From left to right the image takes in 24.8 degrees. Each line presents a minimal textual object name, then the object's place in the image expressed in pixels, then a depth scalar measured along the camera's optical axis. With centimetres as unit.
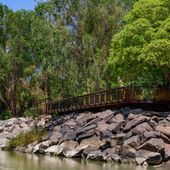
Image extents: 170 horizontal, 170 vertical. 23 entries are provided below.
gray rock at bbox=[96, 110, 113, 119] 2347
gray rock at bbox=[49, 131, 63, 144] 2292
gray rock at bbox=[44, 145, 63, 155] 2171
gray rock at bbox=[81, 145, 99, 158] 2037
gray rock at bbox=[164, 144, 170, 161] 1850
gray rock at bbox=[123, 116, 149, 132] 2072
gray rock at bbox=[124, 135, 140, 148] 1917
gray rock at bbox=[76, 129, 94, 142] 2164
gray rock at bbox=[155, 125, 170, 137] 1966
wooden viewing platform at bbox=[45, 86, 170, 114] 2396
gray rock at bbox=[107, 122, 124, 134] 2121
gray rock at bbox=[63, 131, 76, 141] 2230
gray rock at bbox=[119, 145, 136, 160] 1879
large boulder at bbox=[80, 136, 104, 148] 2070
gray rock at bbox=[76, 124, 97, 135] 2228
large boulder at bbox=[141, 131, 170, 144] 1916
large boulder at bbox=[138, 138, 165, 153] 1839
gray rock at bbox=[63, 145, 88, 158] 2073
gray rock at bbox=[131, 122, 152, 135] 1994
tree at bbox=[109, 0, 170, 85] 2315
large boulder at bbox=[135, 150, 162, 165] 1805
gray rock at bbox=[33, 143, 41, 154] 2299
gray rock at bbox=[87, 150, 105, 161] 1943
